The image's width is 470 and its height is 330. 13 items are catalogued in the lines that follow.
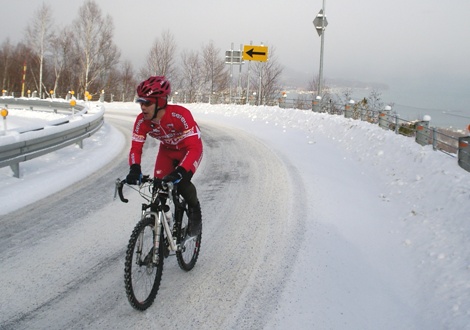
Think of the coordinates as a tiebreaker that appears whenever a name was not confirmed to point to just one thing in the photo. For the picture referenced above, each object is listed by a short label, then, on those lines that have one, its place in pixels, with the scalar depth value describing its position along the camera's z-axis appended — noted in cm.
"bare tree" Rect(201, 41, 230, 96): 6275
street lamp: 2242
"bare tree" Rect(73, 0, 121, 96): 4980
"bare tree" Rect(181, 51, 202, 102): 6562
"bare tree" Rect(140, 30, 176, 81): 5384
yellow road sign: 3409
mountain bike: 359
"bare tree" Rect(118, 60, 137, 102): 9884
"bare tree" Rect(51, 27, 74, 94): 5603
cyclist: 389
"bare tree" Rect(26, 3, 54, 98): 5200
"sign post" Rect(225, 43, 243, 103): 3610
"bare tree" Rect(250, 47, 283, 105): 6781
